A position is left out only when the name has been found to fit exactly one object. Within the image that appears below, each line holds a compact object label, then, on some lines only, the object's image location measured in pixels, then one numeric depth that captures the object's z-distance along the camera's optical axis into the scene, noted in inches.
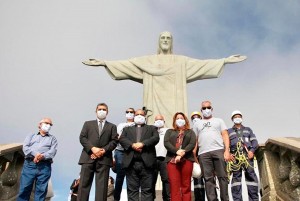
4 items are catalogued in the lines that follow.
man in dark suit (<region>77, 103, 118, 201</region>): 152.2
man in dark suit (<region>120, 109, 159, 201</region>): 151.2
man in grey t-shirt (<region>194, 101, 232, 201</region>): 155.9
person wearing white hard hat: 163.4
